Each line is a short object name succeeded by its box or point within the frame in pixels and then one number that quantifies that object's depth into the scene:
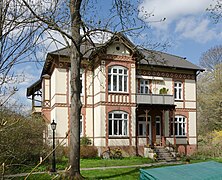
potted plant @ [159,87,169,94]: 27.59
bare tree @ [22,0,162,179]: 12.73
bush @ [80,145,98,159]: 23.52
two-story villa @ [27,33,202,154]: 24.86
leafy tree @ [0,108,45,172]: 5.90
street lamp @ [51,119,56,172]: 14.27
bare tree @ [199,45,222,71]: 47.66
